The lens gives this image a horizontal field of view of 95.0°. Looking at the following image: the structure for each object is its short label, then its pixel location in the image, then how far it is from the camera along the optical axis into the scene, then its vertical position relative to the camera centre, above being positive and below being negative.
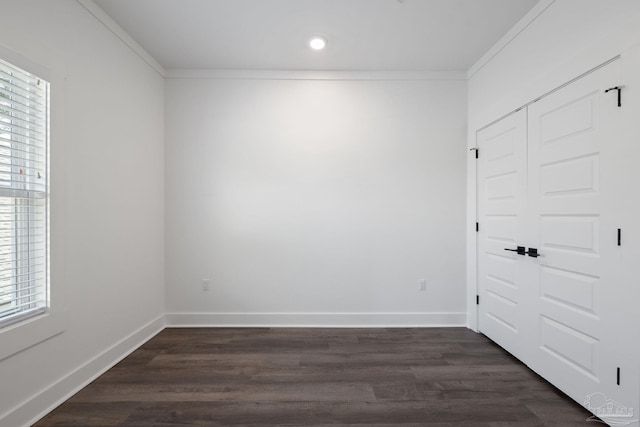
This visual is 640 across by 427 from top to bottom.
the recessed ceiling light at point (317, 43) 2.77 +1.64
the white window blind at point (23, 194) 1.70 +0.11
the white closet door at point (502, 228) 2.53 -0.15
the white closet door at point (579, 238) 1.74 -0.17
